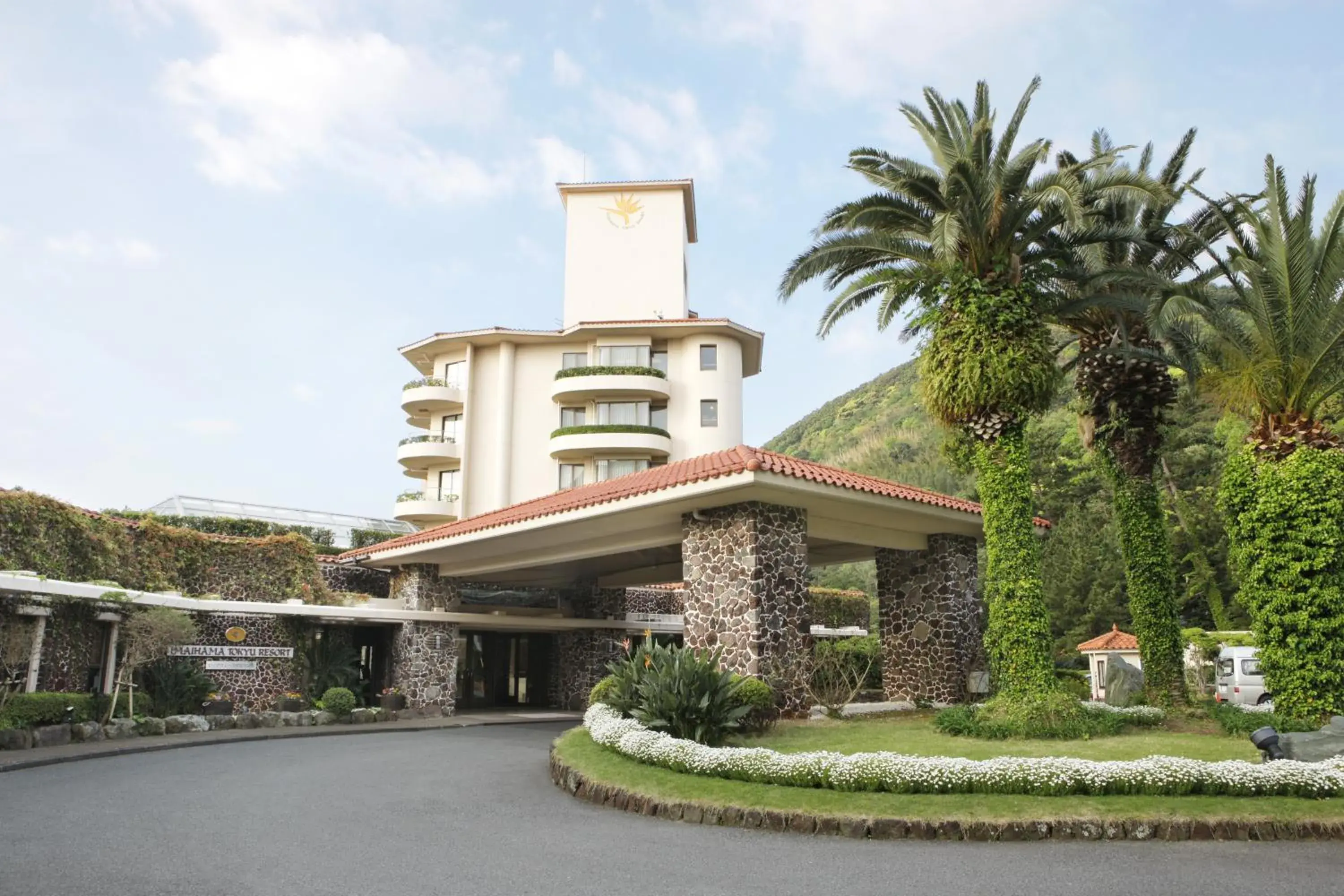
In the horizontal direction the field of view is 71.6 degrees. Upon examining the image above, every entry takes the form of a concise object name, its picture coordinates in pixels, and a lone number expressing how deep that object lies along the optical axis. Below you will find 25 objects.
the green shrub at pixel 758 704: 13.33
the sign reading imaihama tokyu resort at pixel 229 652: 20.18
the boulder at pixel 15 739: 13.91
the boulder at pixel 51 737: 14.65
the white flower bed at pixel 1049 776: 8.95
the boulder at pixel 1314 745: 9.79
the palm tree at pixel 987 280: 13.58
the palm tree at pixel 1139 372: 16.16
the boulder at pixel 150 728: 17.09
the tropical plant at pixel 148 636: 17.56
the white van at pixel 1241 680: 23.48
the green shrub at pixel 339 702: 20.81
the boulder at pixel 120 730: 16.39
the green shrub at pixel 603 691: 15.05
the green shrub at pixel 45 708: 14.70
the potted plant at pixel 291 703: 21.12
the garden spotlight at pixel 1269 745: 9.96
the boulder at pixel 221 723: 18.70
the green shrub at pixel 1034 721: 12.57
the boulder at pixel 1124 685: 16.82
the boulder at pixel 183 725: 17.83
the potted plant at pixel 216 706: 19.66
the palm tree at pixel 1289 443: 12.14
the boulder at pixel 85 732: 15.57
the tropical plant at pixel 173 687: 19.08
